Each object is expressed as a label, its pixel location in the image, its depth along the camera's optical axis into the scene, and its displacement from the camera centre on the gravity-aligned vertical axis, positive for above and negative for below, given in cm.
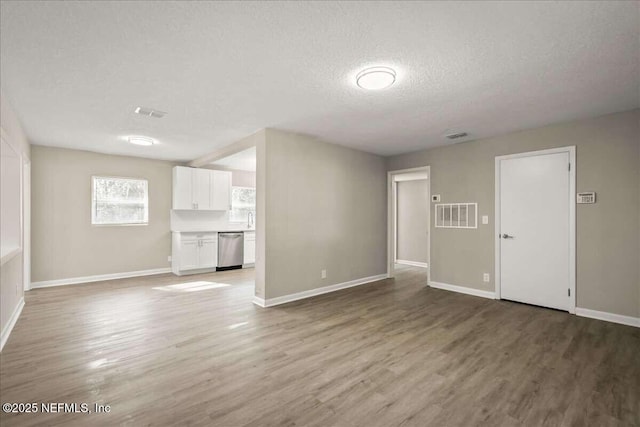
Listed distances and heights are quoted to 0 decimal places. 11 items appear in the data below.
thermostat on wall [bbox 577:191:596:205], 368 +22
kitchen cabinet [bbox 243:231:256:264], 720 -79
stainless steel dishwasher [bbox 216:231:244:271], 680 -83
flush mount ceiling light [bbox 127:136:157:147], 470 +117
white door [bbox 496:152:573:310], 394 -19
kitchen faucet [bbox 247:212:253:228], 790 -15
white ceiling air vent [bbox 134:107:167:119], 344 +118
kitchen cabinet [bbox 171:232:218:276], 626 -80
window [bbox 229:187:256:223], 772 +28
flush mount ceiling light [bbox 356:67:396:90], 250 +116
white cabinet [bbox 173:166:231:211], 645 +55
